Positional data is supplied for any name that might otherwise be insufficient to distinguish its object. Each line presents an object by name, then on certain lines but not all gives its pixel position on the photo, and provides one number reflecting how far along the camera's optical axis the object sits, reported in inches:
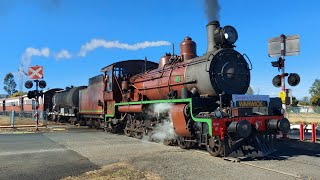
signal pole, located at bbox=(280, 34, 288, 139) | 398.1
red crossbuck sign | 607.2
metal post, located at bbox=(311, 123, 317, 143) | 370.6
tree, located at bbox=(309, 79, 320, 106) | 2116.2
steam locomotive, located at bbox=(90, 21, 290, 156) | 269.3
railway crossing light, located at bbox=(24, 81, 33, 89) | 656.3
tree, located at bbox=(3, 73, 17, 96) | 3734.9
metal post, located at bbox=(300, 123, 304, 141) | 389.2
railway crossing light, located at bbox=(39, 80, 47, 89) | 622.8
